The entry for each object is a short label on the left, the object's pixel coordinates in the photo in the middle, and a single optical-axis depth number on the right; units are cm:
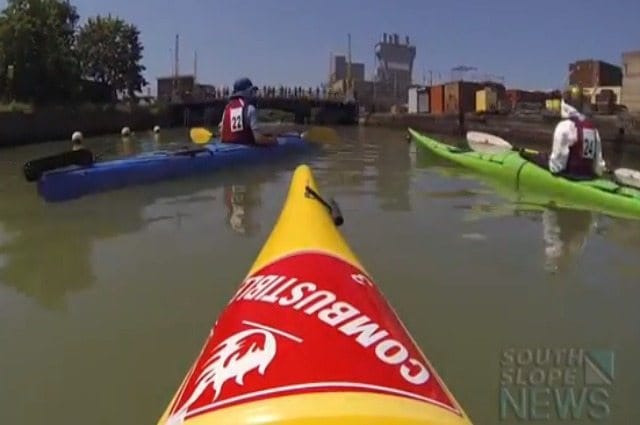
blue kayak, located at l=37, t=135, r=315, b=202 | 771
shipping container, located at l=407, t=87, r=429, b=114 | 4297
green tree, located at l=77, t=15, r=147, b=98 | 4728
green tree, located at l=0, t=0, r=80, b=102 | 3219
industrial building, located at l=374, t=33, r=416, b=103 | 10319
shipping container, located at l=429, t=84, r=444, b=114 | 4056
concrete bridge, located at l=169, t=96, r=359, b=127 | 4681
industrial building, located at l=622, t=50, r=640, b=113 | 2580
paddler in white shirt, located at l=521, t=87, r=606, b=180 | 785
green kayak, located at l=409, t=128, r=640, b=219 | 709
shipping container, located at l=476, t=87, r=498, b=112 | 3538
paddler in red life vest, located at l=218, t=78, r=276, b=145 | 1162
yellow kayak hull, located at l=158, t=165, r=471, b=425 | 153
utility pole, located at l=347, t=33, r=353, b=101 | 5708
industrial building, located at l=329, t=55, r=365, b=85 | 9121
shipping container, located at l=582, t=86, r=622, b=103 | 2838
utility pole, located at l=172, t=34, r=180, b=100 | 5453
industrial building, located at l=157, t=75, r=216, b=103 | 5078
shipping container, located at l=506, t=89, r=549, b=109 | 4495
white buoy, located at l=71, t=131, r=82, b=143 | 1290
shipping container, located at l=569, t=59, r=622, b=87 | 3947
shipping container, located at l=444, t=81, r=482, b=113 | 3725
